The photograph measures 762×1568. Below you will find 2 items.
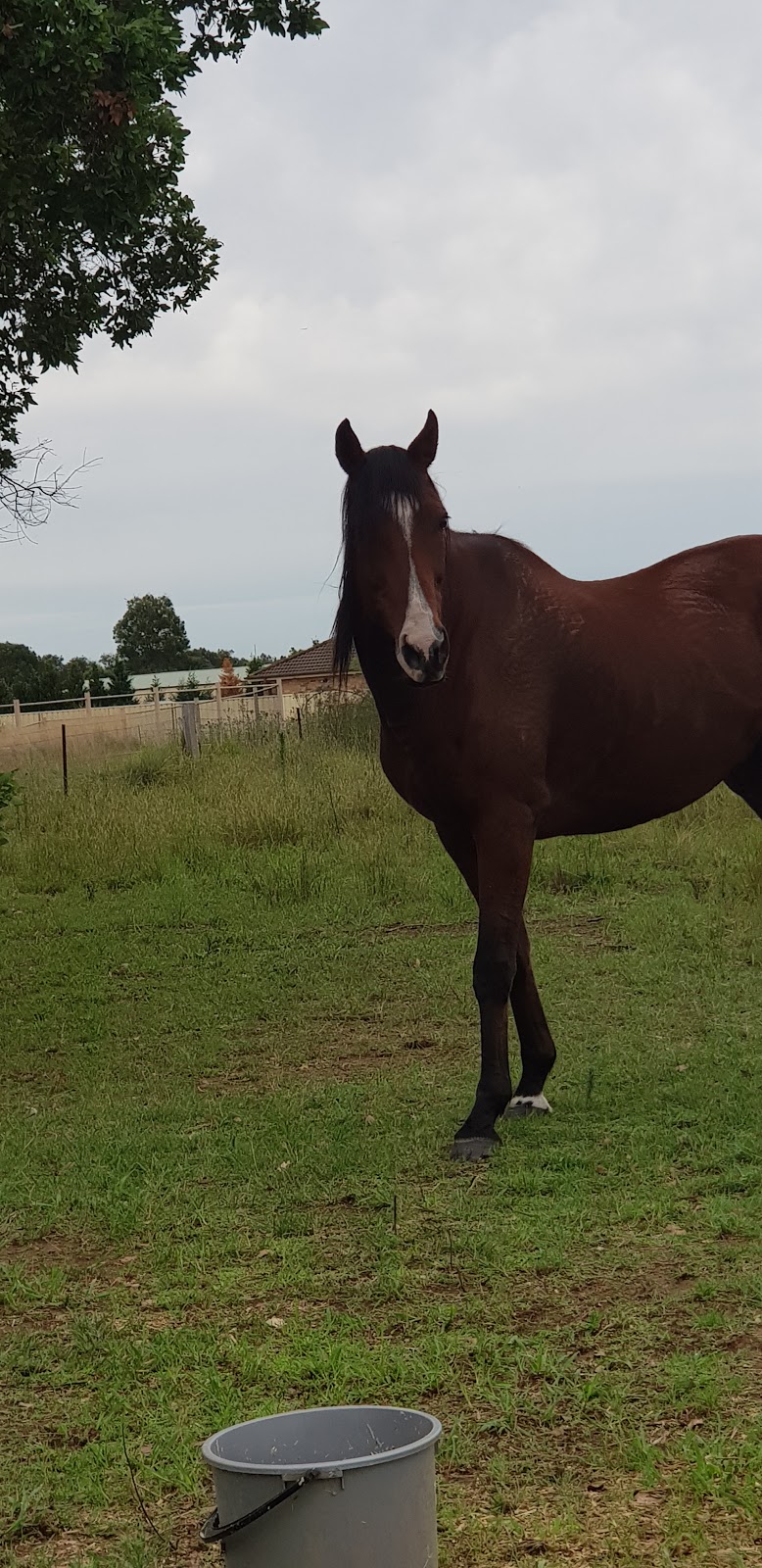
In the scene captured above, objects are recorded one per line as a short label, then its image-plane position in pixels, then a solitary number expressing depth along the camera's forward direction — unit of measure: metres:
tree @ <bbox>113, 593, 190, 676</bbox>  91.12
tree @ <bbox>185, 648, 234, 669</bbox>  97.16
